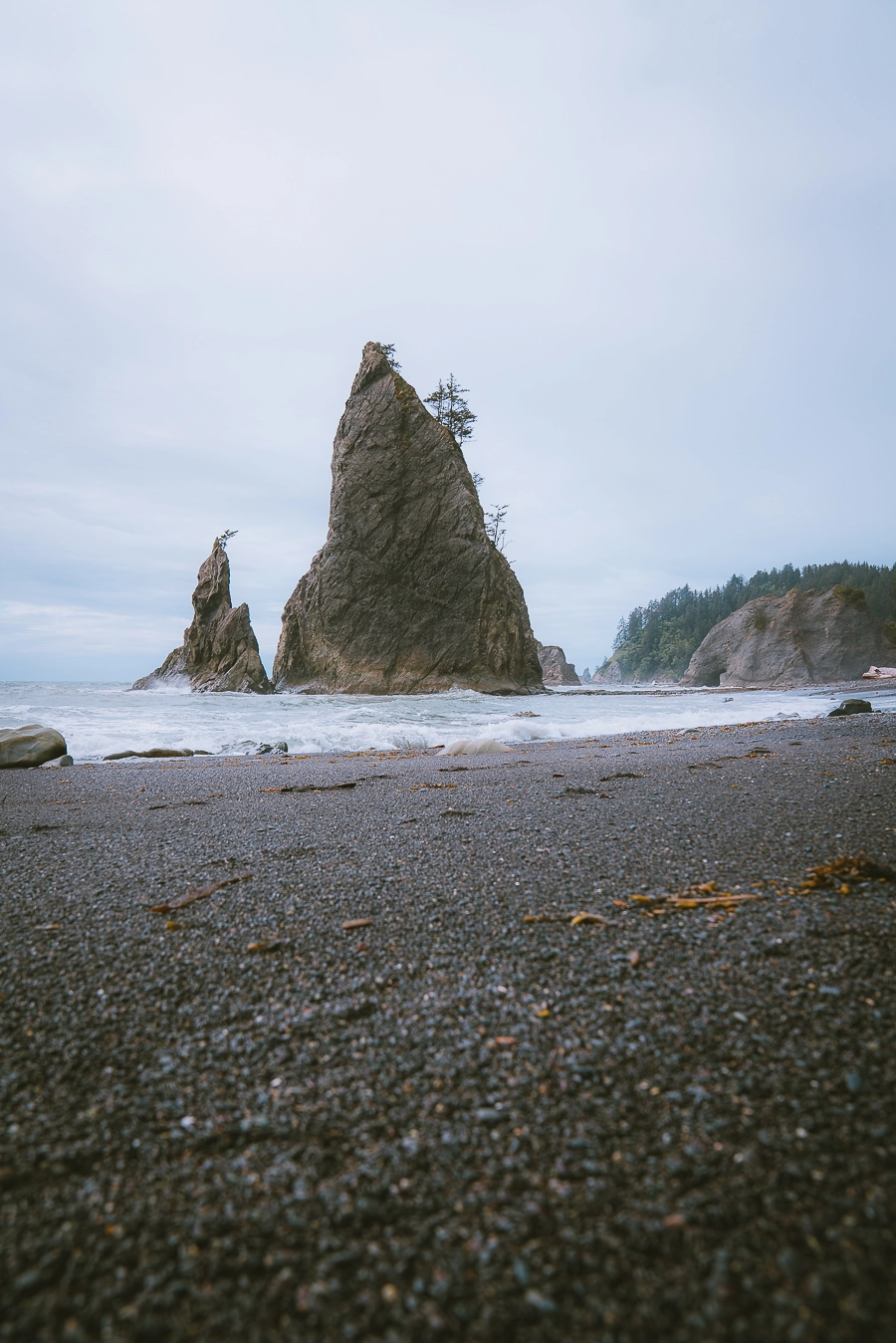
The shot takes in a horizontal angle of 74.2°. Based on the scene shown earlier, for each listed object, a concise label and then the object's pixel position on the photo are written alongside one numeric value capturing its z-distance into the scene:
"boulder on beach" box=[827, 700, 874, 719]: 8.98
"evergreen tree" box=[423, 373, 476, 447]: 32.38
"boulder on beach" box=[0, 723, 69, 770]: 5.28
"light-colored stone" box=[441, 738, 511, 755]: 5.92
